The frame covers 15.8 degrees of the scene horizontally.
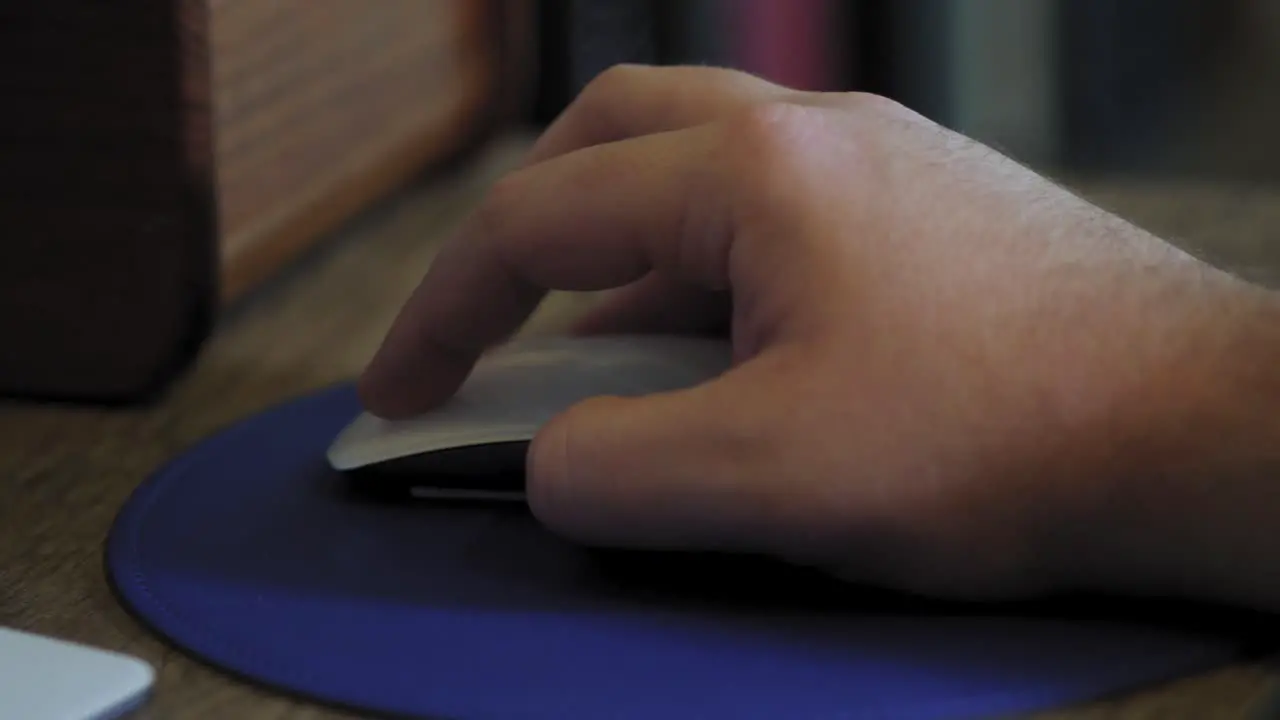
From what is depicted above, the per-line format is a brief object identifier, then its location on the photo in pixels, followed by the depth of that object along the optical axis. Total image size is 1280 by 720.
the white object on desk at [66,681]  0.70
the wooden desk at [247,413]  0.71
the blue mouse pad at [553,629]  0.70
